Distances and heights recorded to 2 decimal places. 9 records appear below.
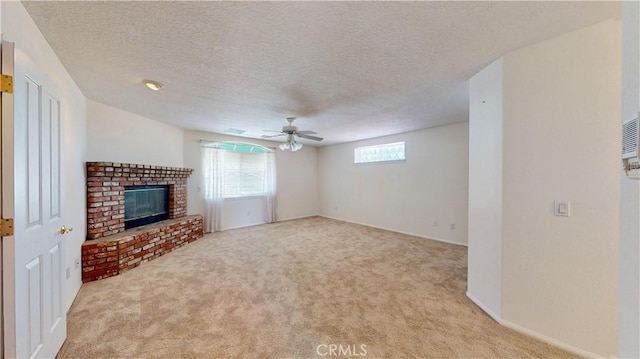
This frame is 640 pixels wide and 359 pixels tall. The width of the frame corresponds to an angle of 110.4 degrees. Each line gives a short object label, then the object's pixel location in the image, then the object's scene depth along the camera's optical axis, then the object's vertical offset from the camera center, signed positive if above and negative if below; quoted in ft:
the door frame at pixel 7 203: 3.70 -0.43
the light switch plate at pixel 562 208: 5.47 -0.72
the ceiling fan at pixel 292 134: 12.10 +2.45
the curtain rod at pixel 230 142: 16.80 +2.88
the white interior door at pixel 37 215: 3.94 -0.76
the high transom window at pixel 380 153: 17.54 +2.20
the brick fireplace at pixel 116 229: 9.05 -2.61
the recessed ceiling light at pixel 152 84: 7.93 +3.42
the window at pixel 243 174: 18.31 +0.38
